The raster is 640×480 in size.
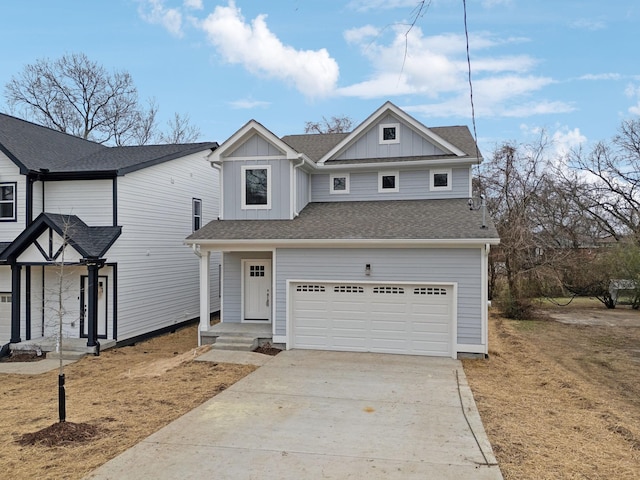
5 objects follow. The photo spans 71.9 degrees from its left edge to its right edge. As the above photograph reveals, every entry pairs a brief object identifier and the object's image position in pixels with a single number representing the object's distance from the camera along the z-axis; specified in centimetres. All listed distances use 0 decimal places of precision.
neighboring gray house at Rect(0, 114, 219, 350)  1198
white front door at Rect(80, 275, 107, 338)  1265
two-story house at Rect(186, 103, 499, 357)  1084
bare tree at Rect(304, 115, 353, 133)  3541
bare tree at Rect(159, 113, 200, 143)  3150
